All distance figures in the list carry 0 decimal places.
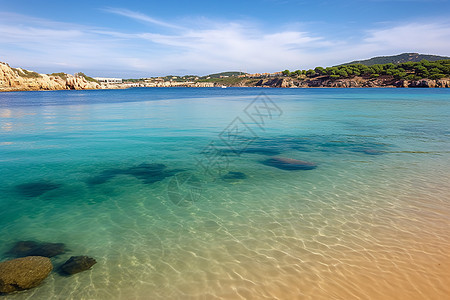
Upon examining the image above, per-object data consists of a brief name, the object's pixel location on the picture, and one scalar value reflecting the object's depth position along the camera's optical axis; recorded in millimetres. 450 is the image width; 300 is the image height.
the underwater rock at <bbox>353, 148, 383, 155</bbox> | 16594
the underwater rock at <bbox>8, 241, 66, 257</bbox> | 6910
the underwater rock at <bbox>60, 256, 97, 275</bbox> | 6238
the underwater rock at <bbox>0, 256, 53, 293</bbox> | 5641
